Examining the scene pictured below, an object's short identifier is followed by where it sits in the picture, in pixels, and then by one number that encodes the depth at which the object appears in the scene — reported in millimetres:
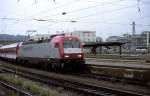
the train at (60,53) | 27719
